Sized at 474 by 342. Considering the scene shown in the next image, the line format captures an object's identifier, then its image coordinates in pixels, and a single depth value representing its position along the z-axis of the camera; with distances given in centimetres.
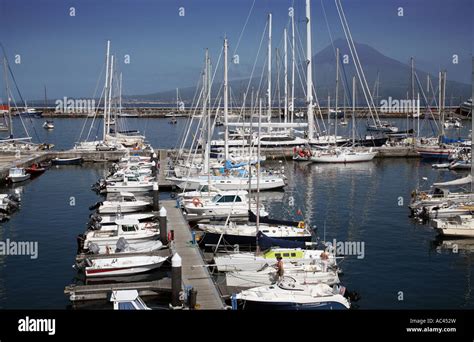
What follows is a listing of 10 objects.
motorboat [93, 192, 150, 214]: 3347
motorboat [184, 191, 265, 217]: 3247
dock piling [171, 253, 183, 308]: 1847
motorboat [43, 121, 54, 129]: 11456
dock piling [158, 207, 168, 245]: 2598
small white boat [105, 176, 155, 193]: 4172
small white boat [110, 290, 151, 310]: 1692
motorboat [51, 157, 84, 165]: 6000
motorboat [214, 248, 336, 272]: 2200
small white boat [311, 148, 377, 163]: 6094
